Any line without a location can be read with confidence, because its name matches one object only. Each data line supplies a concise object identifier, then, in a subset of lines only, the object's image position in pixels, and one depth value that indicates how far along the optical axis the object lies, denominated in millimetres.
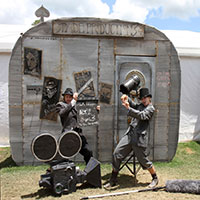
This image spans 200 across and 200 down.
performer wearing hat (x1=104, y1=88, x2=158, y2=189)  4881
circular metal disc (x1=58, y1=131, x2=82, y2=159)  4684
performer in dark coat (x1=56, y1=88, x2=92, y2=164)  5105
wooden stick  4495
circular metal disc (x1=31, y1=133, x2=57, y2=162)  4473
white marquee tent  9016
